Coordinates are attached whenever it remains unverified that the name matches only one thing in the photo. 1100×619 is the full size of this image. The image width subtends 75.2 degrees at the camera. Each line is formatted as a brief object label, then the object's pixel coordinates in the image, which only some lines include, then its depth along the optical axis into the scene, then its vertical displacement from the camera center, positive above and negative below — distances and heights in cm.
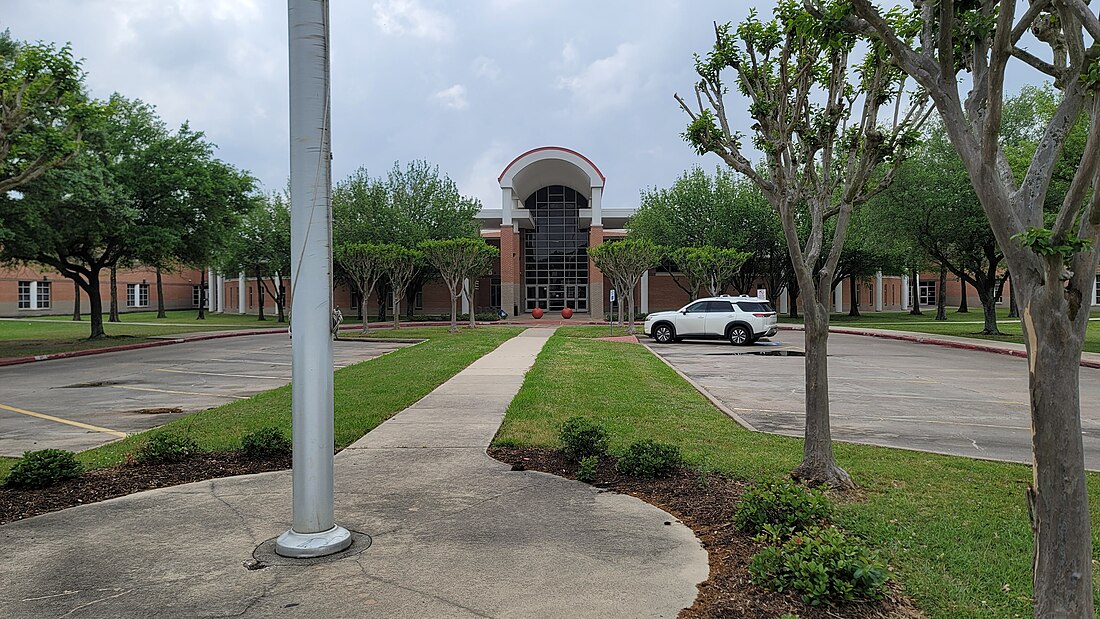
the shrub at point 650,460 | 644 -149
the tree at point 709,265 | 3450 +162
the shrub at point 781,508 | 463 -140
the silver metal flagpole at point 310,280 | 459 +13
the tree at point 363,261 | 3647 +200
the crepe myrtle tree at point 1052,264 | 286 +12
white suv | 2592 -92
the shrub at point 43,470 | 615 -147
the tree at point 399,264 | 3675 +183
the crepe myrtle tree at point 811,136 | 628 +157
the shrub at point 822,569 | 366 -146
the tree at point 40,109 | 1269 +377
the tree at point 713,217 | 4372 +496
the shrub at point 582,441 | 706 -142
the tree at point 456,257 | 3534 +211
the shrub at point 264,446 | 732 -150
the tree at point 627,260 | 3272 +174
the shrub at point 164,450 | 706 -149
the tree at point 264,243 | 4841 +389
